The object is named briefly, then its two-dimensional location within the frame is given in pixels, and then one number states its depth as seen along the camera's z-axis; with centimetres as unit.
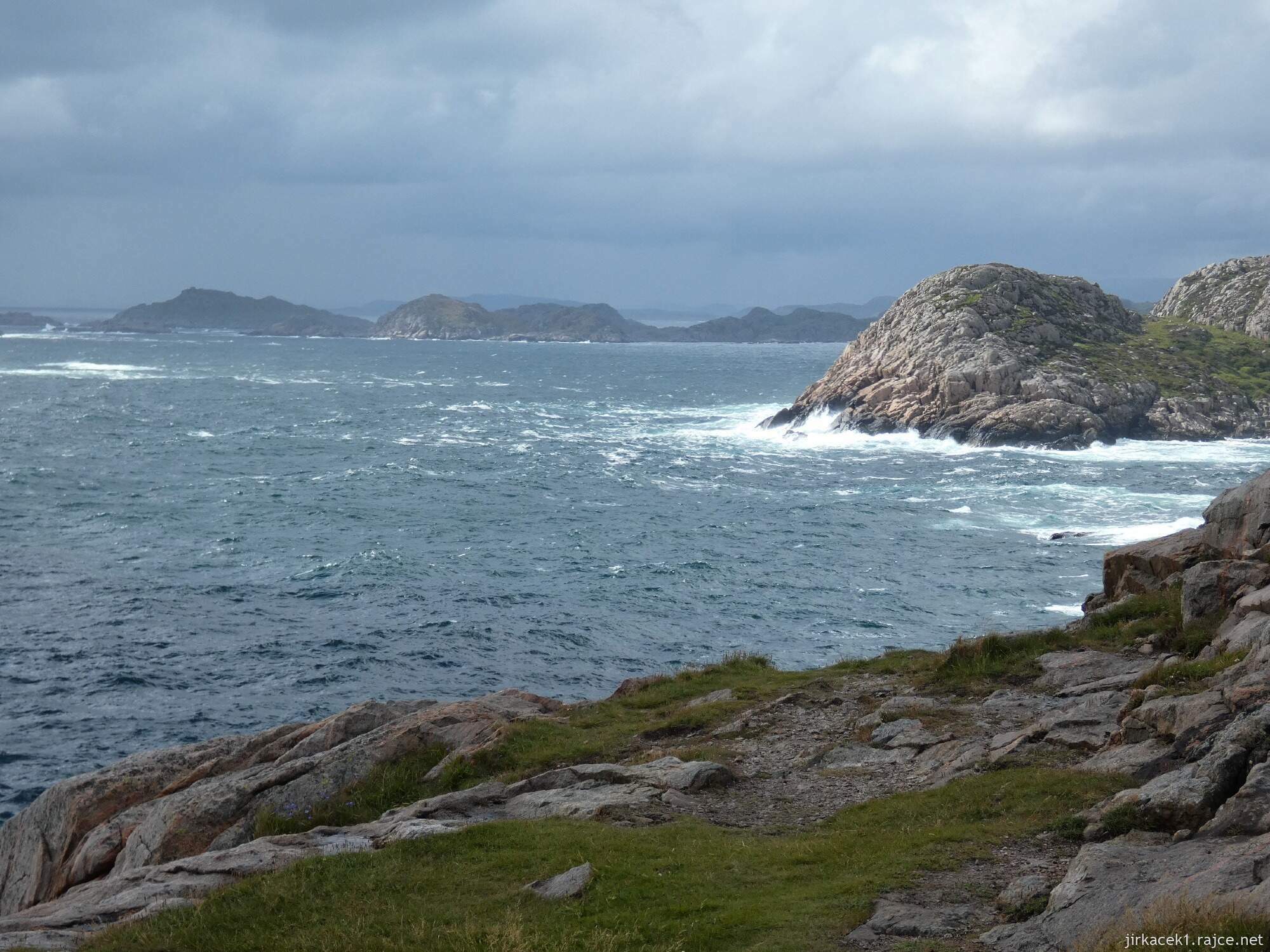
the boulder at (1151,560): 2627
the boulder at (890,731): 2083
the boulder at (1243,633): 1930
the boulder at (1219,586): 2211
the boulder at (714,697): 2528
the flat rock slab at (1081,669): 2169
